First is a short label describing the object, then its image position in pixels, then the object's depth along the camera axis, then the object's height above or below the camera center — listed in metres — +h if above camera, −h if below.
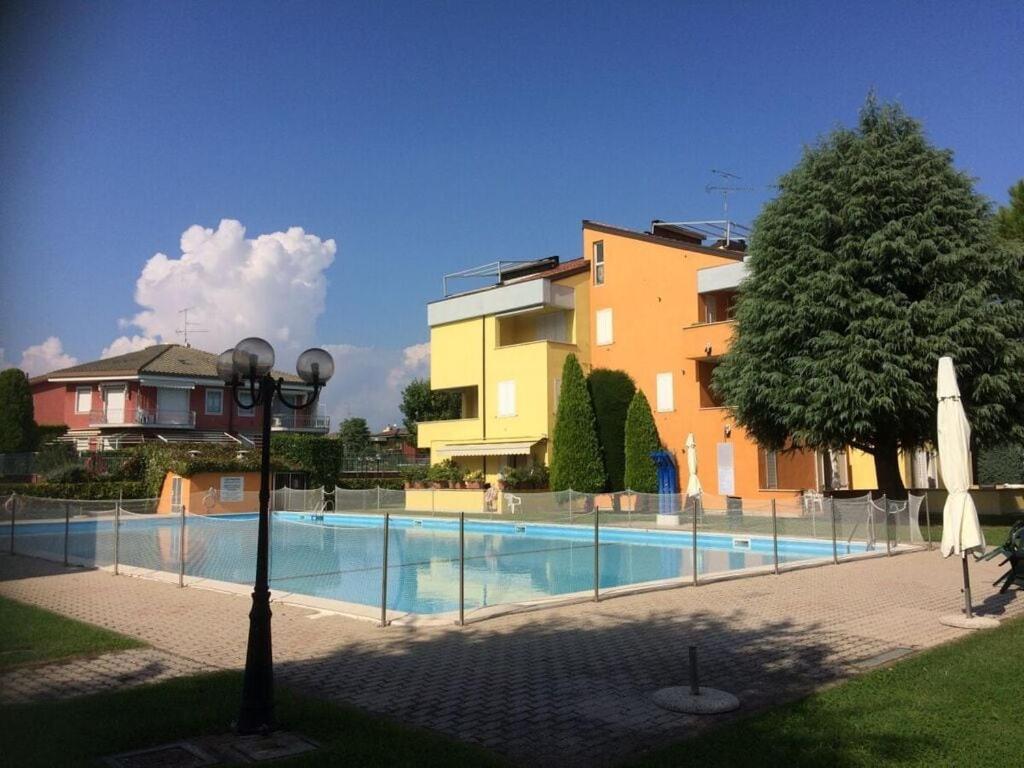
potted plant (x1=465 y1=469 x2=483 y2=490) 32.44 -0.89
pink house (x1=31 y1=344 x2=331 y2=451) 44.66 +3.39
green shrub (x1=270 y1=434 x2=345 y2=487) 36.88 +0.24
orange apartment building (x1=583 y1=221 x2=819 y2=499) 29.06 +4.66
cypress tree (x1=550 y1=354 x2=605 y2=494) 30.70 +0.53
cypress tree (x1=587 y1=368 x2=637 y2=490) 31.64 +1.78
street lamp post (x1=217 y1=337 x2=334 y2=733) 5.63 -0.27
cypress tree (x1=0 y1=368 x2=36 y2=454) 31.96 +1.26
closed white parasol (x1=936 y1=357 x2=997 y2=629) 9.57 -0.25
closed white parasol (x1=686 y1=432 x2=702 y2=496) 25.44 -0.31
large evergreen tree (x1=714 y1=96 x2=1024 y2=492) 20.78 +4.21
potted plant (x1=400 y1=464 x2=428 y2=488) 33.94 -0.77
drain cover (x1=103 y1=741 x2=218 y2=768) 4.91 -1.86
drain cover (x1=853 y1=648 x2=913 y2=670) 7.38 -1.91
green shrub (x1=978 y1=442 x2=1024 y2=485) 36.81 -0.47
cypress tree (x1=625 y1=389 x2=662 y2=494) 29.91 +0.47
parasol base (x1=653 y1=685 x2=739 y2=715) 5.94 -1.86
